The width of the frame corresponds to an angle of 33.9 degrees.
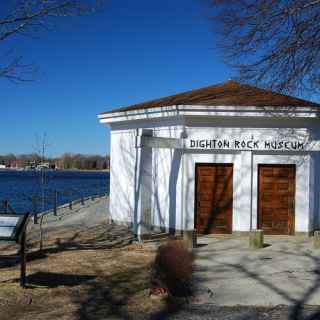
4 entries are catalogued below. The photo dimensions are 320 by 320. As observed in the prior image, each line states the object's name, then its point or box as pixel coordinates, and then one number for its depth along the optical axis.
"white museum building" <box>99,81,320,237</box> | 15.40
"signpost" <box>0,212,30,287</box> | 8.55
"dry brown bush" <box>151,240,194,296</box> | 8.10
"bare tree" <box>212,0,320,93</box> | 13.07
